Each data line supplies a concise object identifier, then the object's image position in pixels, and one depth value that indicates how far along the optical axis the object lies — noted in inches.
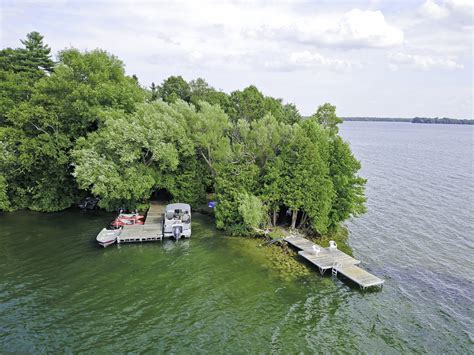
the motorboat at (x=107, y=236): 1125.7
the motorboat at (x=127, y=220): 1289.4
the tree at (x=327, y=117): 1808.6
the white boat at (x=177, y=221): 1200.2
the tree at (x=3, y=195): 1407.1
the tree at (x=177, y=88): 2632.9
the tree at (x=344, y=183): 1228.5
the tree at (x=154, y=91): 2673.7
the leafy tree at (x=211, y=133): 1401.0
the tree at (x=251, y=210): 1183.6
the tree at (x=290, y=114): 2253.9
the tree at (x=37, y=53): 2129.7
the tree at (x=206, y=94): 2341.0
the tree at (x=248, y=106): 2175.2
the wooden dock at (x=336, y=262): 907.2
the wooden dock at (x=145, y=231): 1176.2
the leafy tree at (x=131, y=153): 1294.3
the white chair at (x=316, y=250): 1042.2
